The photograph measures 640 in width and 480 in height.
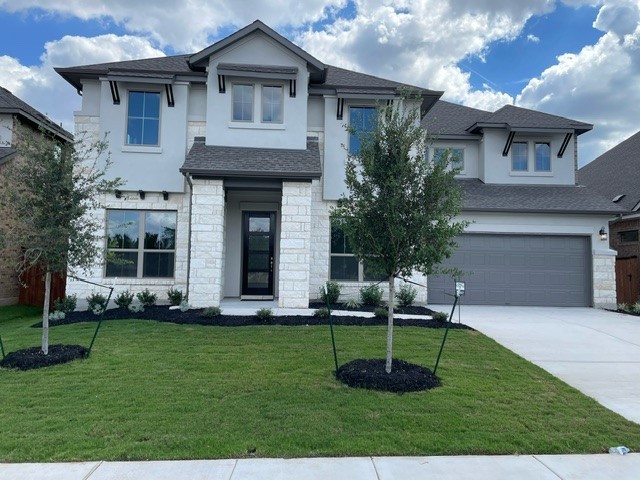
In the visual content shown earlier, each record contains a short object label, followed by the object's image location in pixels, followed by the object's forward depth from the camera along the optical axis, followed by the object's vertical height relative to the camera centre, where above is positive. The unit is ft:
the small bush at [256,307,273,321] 32.09 -4.14
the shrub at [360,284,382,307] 39.99 -3.47
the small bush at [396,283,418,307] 40.75 -3.29
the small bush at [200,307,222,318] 33.04 -4.20
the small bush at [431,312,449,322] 32.76 -4.18
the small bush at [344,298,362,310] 38.40 -3.99
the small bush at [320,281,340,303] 40.42 -3.11
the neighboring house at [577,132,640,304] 49.83 +8.27
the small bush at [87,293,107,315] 36.32 -4.13
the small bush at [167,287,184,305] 39.29 -3.67
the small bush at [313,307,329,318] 33.22 -4.13
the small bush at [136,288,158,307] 39.14 -3.80
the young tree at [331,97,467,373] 19.22 +2.53
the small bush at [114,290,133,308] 37.93 -3.90
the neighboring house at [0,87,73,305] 43.74 +10.35
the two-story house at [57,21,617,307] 38.96 +6.39
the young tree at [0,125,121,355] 21.70 +2.32
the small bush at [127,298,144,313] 35.78 -4.32
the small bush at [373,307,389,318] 34.14 -4.12
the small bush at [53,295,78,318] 36.60 -4.29
